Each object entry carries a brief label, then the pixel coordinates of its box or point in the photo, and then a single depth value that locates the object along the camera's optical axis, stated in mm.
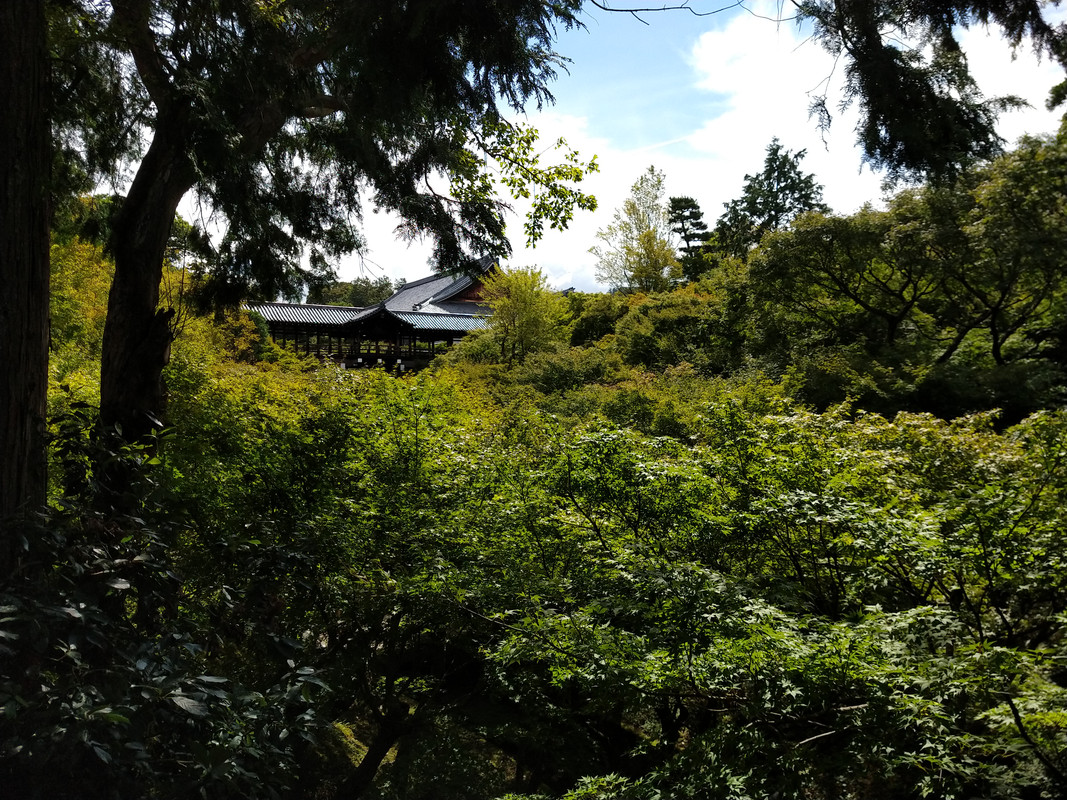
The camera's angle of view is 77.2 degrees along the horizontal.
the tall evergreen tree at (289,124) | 3686
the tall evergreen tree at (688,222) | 31156
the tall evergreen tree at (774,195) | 26141
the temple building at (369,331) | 25375
